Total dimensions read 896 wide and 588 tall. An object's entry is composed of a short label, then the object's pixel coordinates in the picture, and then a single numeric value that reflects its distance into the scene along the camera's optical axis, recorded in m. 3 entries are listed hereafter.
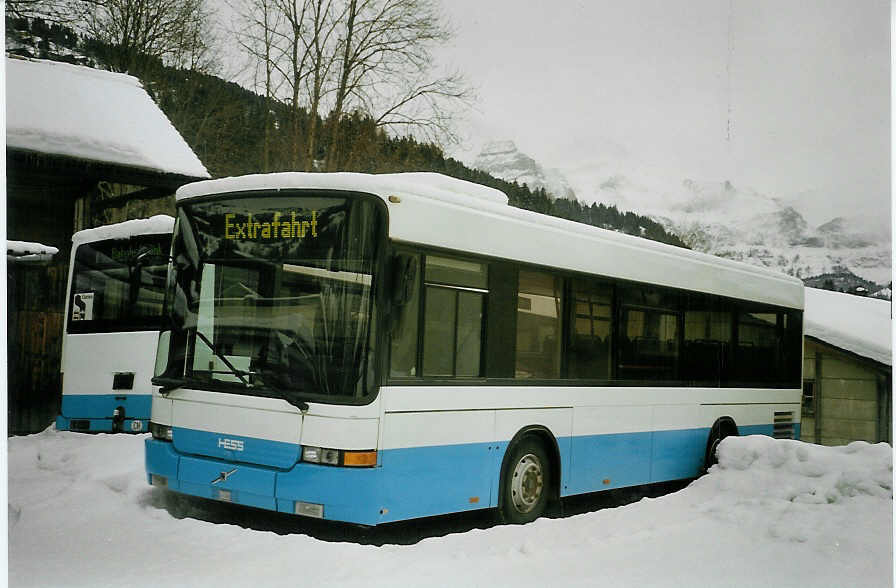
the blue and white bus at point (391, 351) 6.35
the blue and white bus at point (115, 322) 8.52
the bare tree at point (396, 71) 7.80
